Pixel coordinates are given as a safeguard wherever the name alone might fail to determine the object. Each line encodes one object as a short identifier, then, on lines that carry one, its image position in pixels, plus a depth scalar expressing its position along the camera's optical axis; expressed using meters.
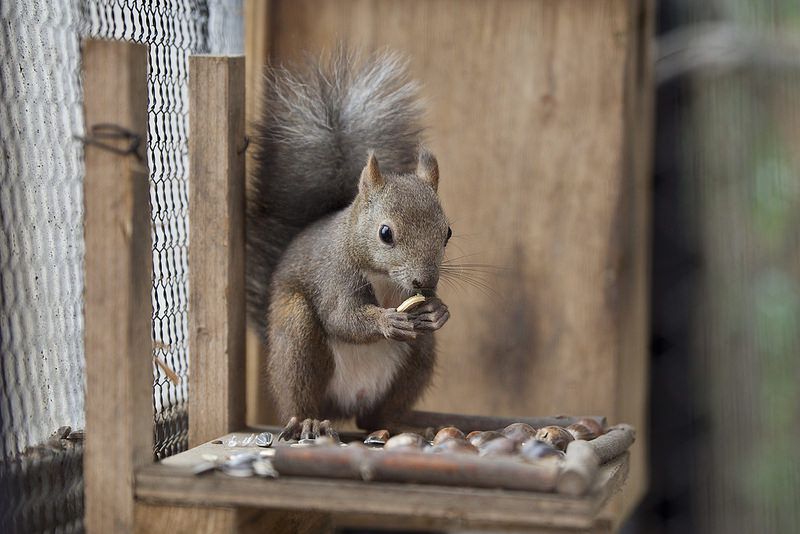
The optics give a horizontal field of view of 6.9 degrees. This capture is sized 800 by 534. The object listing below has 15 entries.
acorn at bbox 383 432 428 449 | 2.99
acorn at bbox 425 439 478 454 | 2.96
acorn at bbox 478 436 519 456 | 2.96
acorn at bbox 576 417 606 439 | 3.07
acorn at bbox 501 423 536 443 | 3.03
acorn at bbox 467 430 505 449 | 3.02
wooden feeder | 3.26
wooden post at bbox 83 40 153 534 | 2.95
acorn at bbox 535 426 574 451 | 3.02
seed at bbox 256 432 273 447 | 3.03
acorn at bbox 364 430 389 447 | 3.04
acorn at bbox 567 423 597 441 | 3.06
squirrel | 3.06
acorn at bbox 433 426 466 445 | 3.01
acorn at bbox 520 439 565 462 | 2.95
